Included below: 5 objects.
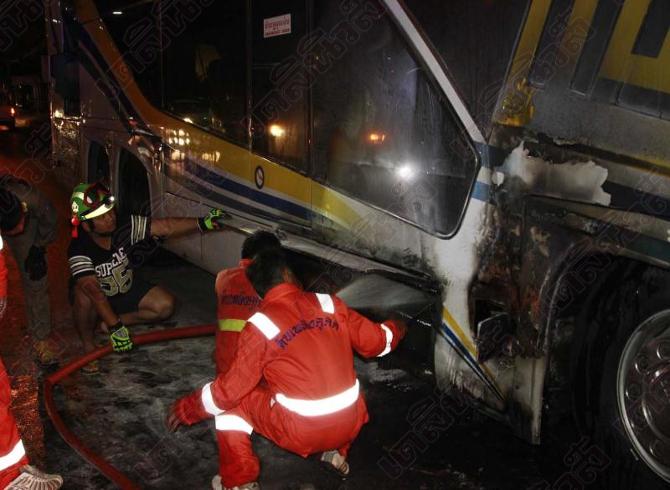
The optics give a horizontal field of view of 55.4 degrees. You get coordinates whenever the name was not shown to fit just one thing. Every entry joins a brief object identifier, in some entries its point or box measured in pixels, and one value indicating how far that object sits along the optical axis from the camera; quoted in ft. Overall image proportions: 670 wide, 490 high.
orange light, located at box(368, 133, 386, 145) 11.12
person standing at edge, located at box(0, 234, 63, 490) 8.29
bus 7.86
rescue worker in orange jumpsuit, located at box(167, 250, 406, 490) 8.06
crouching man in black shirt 13.21
